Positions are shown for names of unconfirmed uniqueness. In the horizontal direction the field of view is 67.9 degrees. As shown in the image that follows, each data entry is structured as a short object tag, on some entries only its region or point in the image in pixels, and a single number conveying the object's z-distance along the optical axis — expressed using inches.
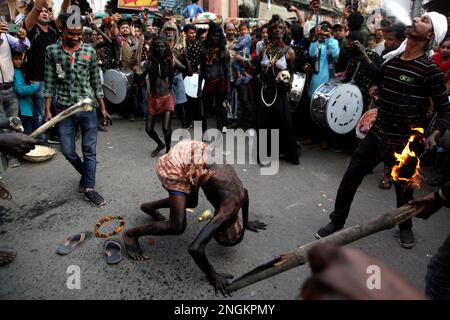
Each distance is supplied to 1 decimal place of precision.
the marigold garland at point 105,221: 132.2
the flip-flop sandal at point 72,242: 122.4
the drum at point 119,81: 262.8
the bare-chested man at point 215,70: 226.7
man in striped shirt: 112.7
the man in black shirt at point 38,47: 209.5
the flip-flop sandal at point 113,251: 117.4
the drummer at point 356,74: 201.9
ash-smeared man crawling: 103.1
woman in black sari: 188.2
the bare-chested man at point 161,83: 204.2
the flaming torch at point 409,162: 112.3
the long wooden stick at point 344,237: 69.6
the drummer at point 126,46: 280.8
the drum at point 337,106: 191.0
